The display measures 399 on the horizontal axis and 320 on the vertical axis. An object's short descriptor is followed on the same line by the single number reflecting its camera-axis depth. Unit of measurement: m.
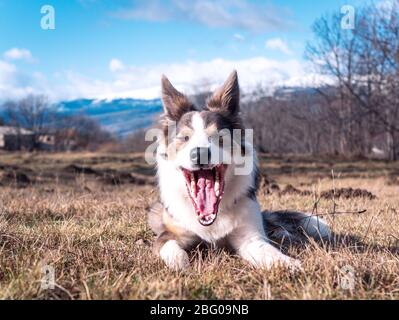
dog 3.87
